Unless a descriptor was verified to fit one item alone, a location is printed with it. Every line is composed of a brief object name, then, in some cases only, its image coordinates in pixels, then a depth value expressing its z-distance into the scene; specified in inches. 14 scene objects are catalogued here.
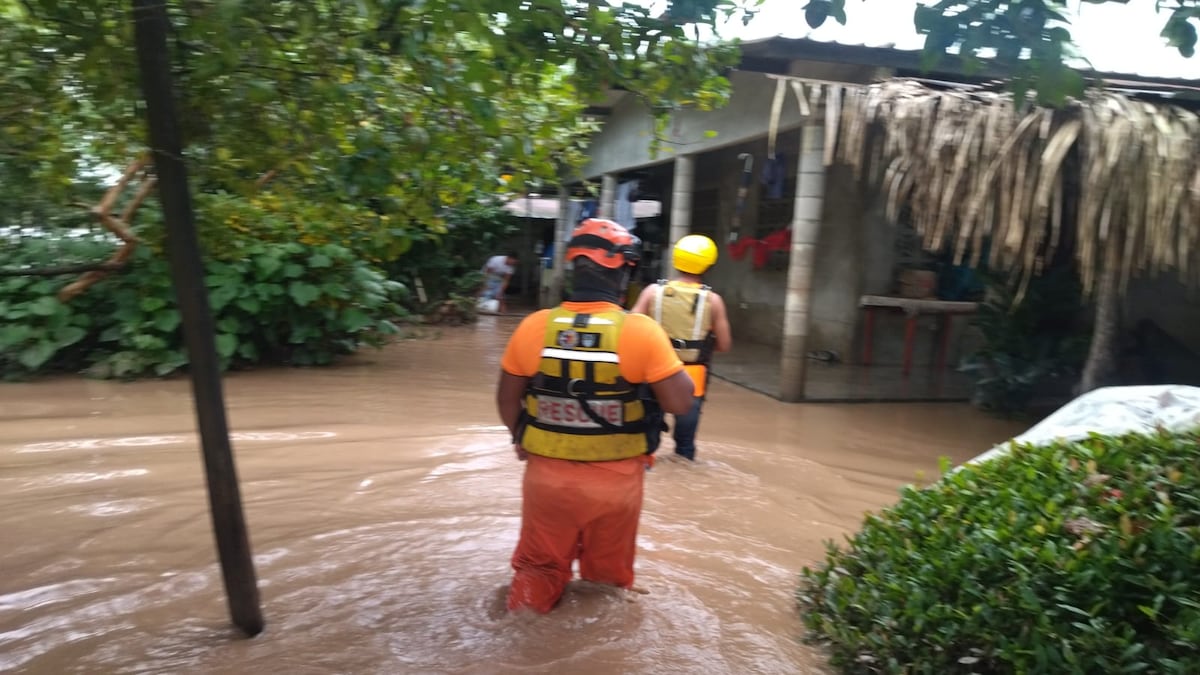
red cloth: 475.2
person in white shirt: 655.8
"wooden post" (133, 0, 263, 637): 103.4
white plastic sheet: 141.3
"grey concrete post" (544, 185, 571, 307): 695.7
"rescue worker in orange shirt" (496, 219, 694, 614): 116.1
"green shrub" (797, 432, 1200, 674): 90.5
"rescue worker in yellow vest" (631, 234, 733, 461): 207.5
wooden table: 392.2
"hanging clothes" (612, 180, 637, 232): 577.3
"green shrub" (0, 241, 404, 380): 319.9
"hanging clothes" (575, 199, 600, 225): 650.2
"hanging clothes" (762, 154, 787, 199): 456.8
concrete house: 327.6
